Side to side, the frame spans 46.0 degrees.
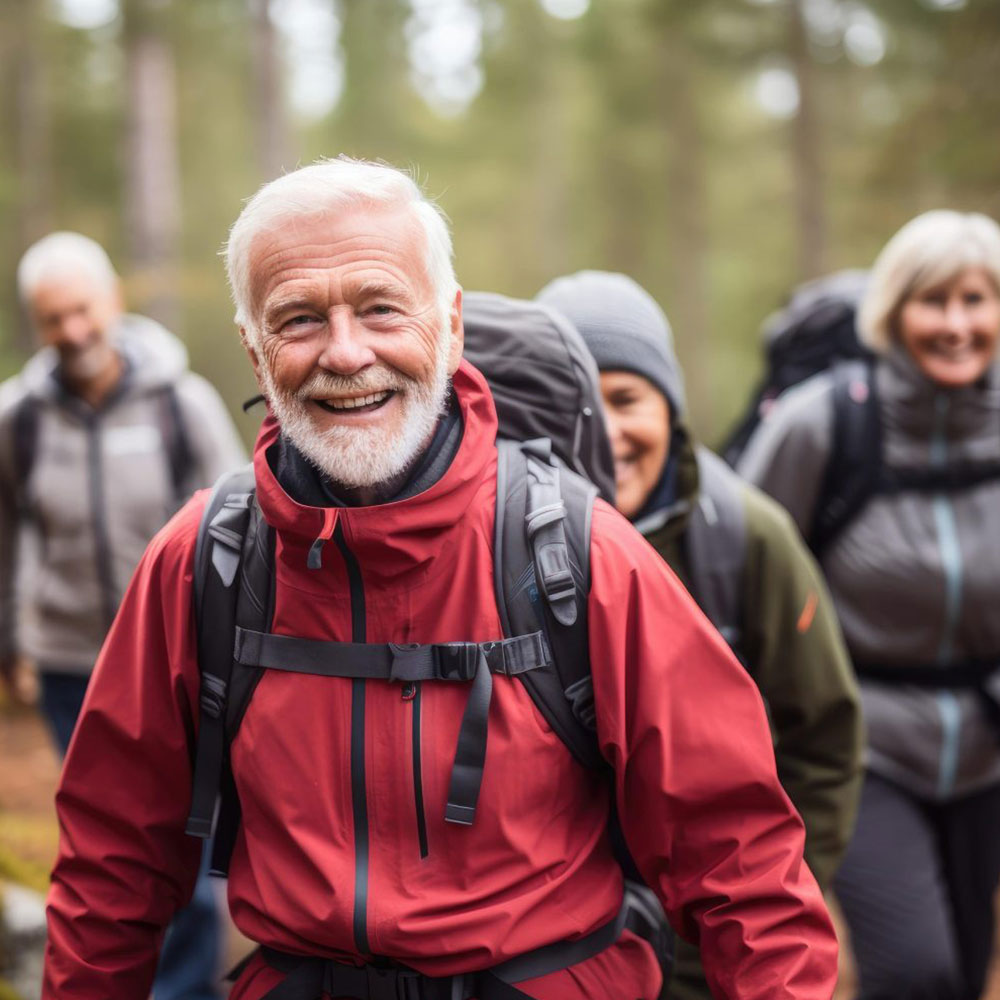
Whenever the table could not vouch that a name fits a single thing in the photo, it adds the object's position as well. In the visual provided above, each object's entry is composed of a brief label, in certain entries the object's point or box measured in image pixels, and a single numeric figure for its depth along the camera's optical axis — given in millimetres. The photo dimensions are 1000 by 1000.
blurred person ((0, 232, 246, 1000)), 5320
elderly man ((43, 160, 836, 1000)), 2113
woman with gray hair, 3969
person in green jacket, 3074
